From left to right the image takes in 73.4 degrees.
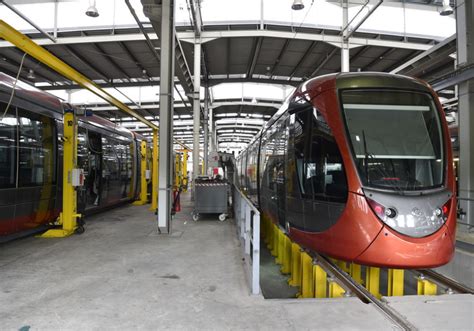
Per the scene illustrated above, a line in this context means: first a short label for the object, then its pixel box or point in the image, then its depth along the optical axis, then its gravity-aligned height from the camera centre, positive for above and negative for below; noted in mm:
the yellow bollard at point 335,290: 4141 -1562
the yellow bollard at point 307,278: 4949 -1674
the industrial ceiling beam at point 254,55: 13368 +5320
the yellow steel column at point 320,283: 4482 -1584
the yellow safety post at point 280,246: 6510 -1572
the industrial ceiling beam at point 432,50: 8297 +3381
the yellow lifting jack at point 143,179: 13977 -370
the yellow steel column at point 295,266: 5430 -1656
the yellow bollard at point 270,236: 7852 -1644
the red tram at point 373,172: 3656 -19
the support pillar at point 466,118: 6781 +1150
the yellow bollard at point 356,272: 5117 -1634
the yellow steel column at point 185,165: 23566 +463
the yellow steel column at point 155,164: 12234 +266
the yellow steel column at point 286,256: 6093 -1663
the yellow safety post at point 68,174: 7172 -72
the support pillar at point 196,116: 13102 +2370
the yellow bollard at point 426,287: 4410 -1626
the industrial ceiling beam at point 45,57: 5211 +2206
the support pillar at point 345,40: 11952 +5111
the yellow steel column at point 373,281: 4852 -1693
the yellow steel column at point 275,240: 7125 -1593
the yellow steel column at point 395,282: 4738 -1665
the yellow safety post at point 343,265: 5438 -1620
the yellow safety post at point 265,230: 8430 -1635
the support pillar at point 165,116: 7453 +1291
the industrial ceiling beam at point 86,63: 13303 +4934
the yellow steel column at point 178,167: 19497 +253
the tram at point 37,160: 5680 +247
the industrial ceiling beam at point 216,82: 17016 +4913
